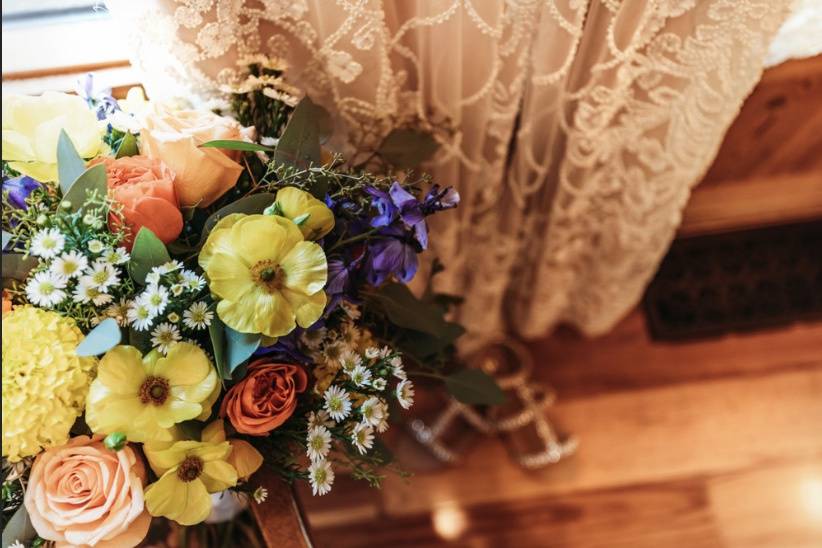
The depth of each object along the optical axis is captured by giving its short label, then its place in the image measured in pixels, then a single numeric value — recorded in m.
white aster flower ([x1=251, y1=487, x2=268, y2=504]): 0.65
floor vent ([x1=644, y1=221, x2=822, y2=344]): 1.42
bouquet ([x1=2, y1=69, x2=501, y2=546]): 0.57
